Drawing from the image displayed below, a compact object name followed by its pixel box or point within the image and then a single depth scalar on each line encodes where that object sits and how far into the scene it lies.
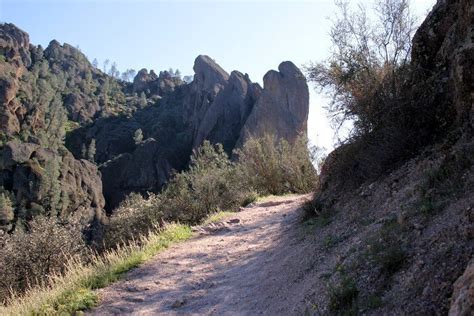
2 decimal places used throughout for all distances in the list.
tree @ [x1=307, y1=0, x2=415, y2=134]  7.45
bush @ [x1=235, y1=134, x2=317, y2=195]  17.53
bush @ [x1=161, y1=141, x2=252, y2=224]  15.03
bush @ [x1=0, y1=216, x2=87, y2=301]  13.06
